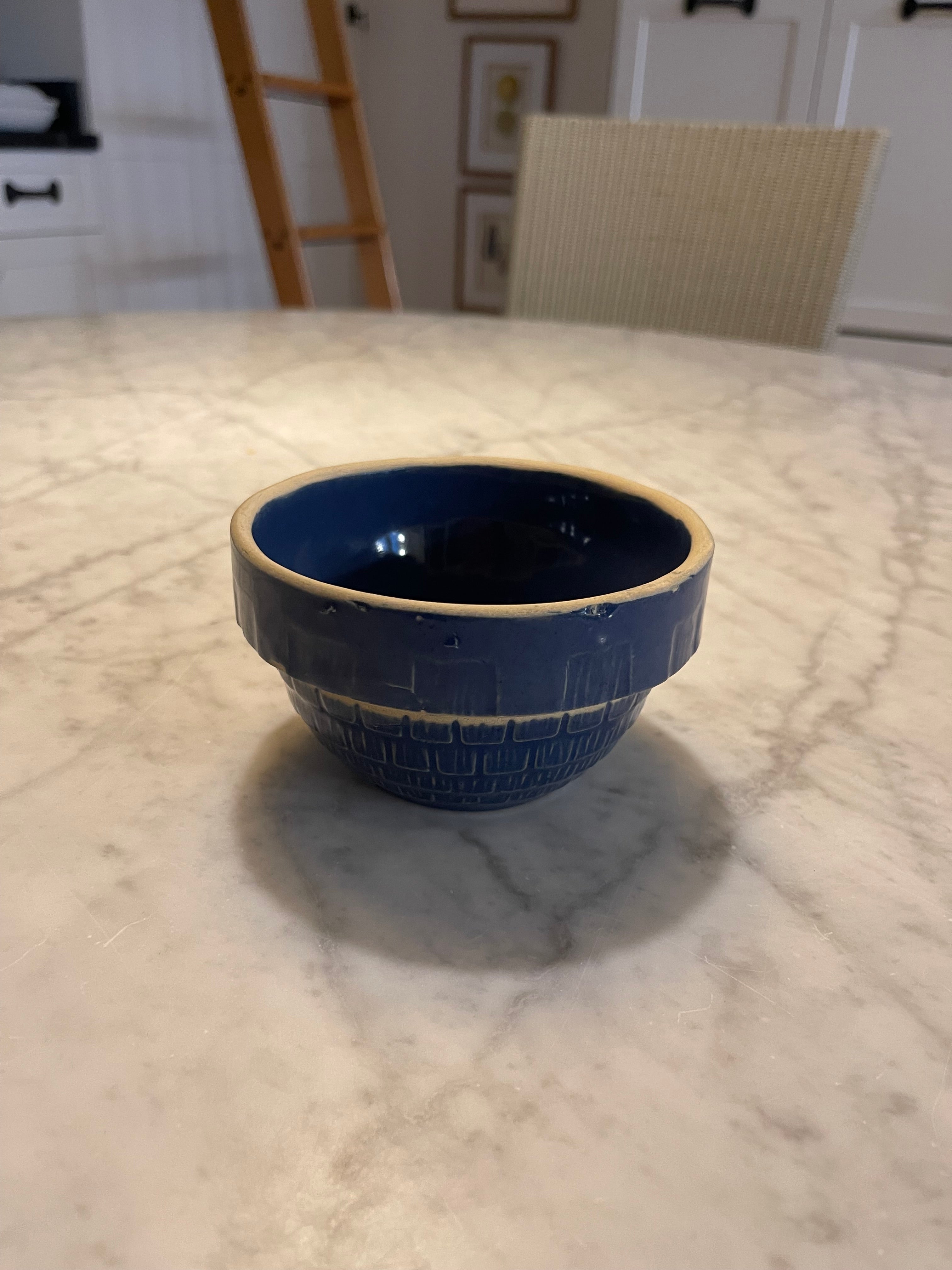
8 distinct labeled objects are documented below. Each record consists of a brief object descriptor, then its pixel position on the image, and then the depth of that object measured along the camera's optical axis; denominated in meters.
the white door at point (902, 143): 2.31
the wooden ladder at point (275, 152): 2.21
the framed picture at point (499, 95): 3.21
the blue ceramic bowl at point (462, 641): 0.28
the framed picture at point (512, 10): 3.10
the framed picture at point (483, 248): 3.43
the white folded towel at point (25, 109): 2.23
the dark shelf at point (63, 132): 2.21
